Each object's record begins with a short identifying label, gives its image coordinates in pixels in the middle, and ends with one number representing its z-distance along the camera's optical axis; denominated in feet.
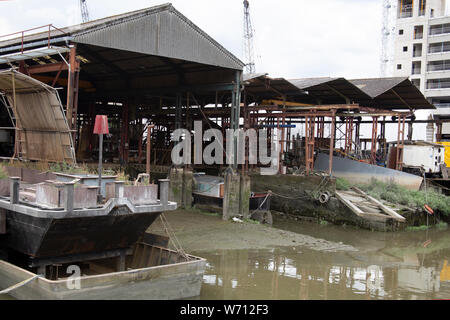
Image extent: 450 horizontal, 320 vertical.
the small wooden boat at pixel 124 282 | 26.72
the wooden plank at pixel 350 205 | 65.00
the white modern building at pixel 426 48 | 185.98
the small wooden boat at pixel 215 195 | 64.85
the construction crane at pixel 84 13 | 244.63
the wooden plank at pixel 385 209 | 62.97
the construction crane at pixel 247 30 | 222.28
